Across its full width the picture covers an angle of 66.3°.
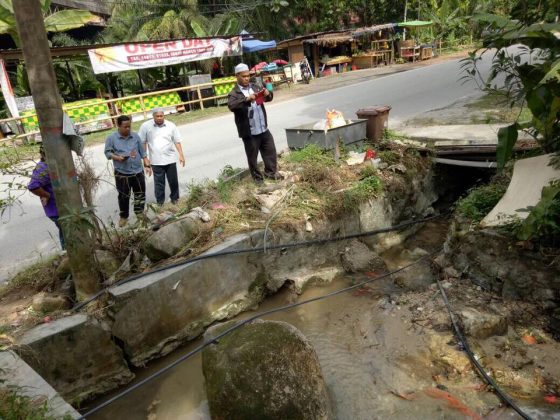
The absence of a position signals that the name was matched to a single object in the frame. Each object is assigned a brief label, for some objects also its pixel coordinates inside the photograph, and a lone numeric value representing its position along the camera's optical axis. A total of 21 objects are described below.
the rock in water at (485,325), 4.54
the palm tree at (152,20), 22.14
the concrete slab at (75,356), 3.87
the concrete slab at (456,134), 7.51
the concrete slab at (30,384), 2.97
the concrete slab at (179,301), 4.40
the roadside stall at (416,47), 26.75
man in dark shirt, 6.05
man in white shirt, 6.29
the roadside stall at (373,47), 27.12
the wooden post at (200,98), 17.10
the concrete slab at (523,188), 4.94
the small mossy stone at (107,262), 4.79
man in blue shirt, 5.84
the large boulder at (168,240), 4.98
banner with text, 14.79
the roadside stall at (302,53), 23.66
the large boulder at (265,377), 3.52
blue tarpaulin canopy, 21.66
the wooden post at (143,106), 15.75
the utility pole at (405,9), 28.73
